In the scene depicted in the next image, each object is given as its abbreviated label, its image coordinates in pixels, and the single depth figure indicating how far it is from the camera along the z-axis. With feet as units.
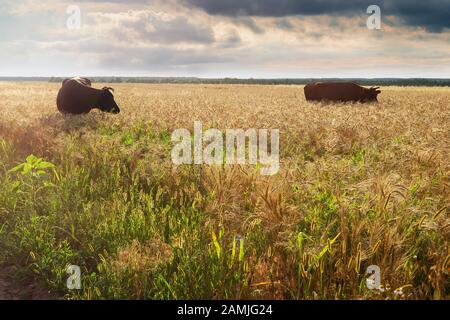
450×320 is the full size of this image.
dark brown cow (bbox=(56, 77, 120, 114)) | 40.78
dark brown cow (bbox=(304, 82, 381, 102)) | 62.90
